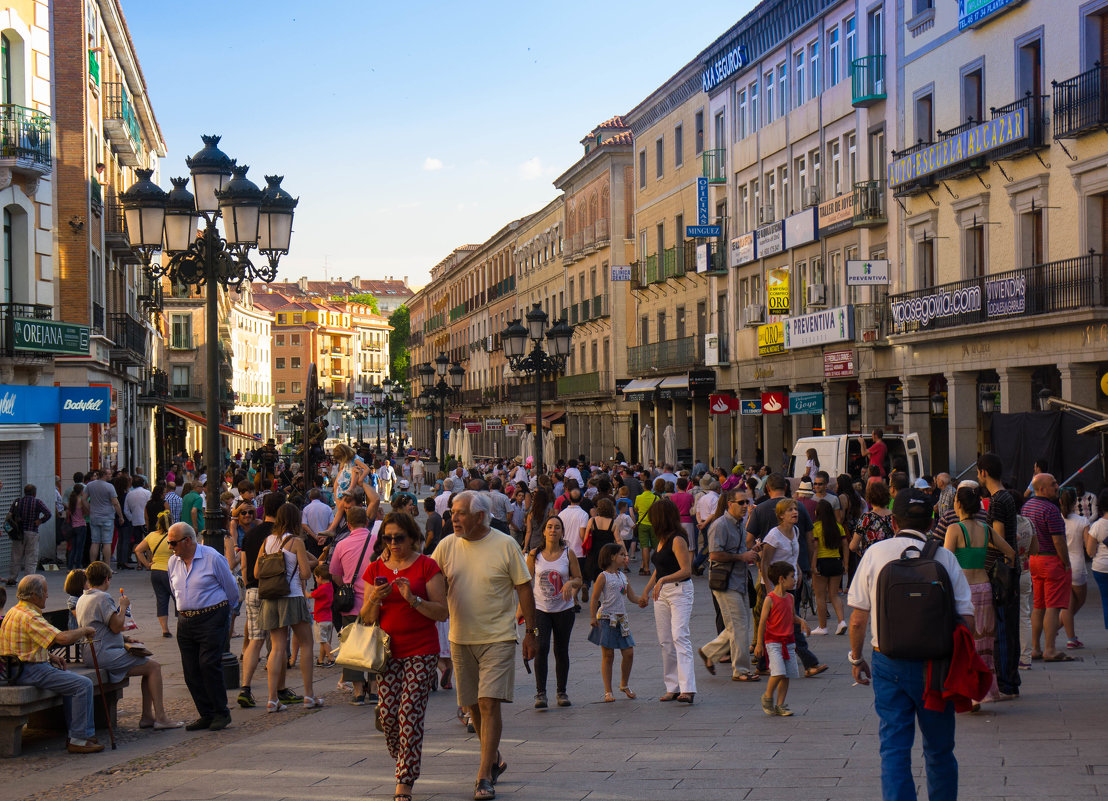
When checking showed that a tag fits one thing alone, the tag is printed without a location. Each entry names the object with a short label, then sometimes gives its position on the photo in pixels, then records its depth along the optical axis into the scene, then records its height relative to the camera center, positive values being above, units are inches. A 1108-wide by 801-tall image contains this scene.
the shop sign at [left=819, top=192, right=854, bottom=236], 1338.6 +226.4
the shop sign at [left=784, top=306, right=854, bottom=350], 1322.6 +113.3
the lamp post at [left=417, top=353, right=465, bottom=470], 1514.5 +76.8
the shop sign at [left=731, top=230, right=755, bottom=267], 1605.6 +229.6
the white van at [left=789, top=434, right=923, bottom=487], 1026.1 -11.0
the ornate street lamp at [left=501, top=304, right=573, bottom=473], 1023.6 +77.9
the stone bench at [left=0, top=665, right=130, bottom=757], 388.2 -75.2
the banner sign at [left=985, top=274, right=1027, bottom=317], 1026.7 +108.0
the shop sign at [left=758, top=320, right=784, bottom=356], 1501.0 +113.9
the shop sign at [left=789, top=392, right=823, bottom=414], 1376.7 +37.2
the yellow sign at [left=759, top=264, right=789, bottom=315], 1512.1 +165.5
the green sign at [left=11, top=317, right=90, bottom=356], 1023.6 +89.4
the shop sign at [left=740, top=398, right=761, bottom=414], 1521.9 +38.3
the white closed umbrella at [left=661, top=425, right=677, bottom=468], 1702.8 -1.0
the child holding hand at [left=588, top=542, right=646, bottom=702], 447.5 -55.9
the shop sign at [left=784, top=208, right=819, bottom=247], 1425.9 +225.3
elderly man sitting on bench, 392.8 -58.2
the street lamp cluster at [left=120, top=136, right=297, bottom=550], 553.9 +94.4
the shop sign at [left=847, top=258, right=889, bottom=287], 1259.8 +155.4
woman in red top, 308.2 -40.2
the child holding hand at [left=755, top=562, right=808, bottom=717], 403.2 -58.5
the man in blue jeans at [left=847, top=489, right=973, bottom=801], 261.9 -55.2
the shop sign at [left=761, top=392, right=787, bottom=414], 1459.2 +40.4
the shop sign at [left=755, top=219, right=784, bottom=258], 1510.8 +227.3
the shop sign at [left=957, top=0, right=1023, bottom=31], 1075.3 +342.7
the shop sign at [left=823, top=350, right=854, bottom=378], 1334.9 +74.9
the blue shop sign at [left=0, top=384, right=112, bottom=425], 911.3 +33.2
